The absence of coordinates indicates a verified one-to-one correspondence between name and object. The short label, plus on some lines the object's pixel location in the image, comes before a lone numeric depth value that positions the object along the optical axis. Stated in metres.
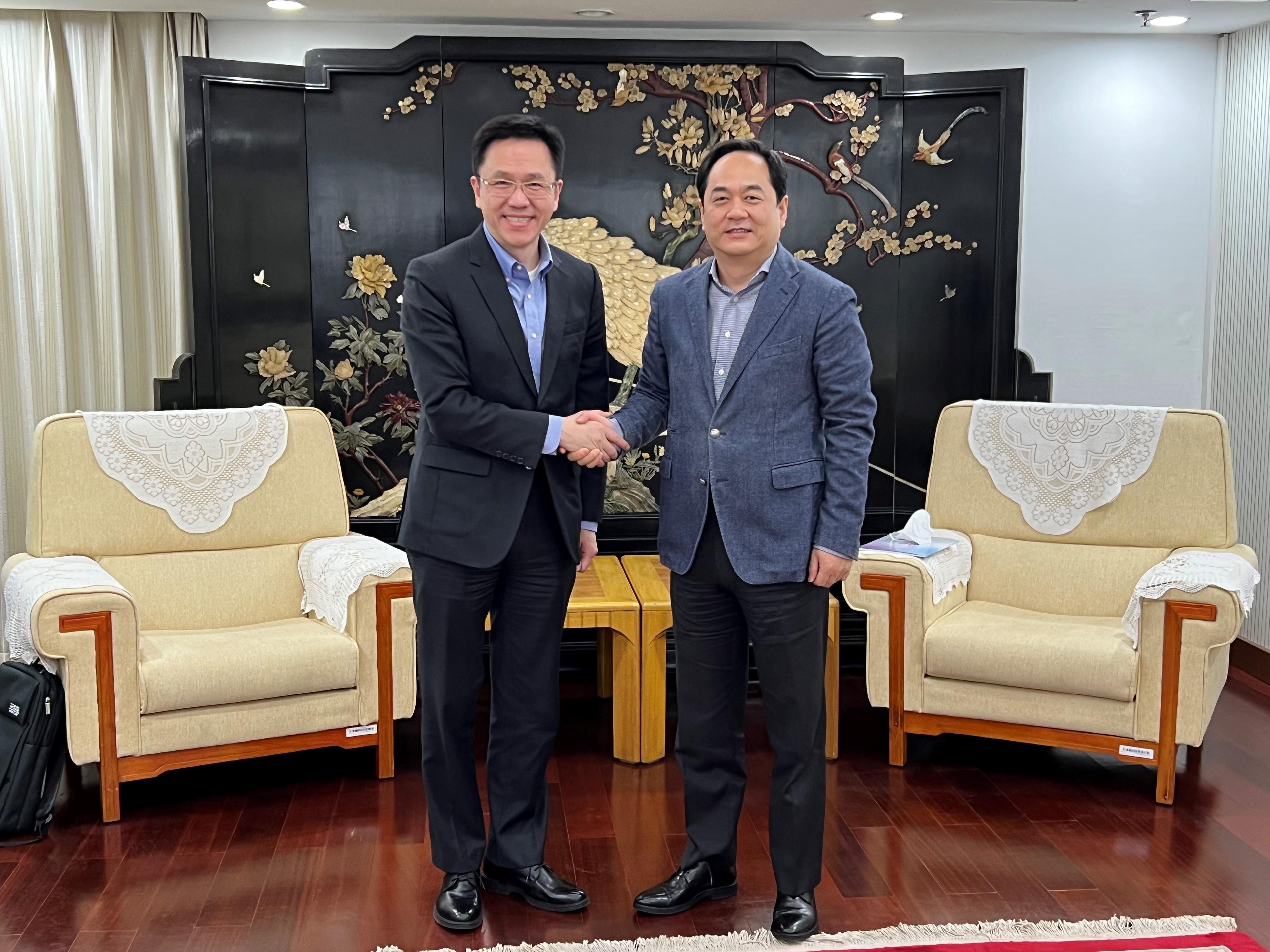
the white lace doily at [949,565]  3.58
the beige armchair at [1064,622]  3.25
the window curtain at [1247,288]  4.45
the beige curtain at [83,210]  4.22
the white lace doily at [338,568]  3.43
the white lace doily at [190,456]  3.64
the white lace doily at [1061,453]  3.77
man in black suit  2.41
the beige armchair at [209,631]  3.09
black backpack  2.98
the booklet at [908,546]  3.60
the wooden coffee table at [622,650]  3.58
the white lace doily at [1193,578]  3.20
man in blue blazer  2.37
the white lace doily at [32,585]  3.13
